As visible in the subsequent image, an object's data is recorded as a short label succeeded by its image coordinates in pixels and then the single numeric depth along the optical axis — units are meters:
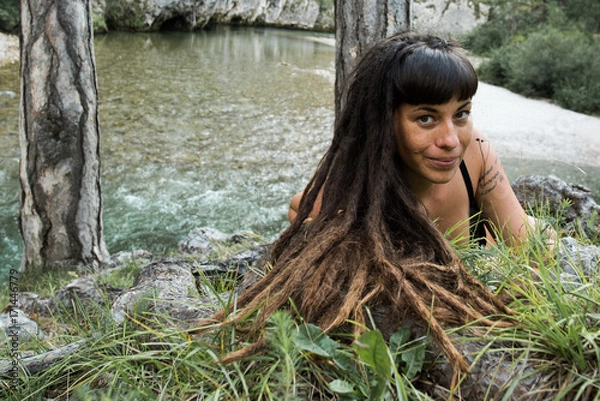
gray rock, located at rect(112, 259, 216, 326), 1.73
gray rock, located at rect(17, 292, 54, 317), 3.25
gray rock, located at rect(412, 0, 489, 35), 27.06
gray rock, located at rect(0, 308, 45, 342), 2.10
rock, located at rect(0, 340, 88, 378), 1.60
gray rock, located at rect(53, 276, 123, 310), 3.01
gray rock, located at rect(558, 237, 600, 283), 1.64
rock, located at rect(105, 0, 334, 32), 22.47
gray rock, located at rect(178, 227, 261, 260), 4.60
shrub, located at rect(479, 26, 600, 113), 11.98
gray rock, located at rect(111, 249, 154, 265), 4.35
